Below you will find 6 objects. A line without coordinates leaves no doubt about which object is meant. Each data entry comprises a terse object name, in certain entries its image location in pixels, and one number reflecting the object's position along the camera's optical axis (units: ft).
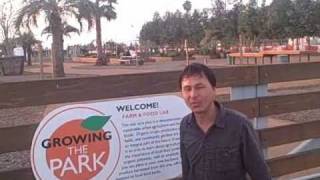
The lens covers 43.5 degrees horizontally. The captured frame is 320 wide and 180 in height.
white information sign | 8.58
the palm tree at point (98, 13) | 74.18
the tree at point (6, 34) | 99.88
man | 6.03
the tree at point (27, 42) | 113.40
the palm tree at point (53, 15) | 69.86
